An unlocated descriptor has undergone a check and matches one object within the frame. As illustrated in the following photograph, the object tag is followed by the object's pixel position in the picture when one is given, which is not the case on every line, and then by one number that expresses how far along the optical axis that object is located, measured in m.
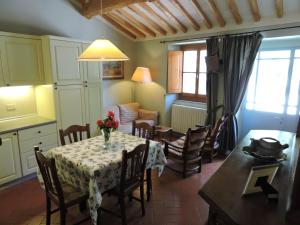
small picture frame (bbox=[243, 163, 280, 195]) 1.21
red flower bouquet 2.47
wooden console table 1.00
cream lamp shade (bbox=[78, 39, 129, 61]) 2.15
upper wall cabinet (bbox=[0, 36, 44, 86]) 3.10
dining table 1.99
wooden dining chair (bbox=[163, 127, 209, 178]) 3.19
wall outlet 3.49
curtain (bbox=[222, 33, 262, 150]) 3.64
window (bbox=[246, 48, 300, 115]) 3.84
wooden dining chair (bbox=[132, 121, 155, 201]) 2.78
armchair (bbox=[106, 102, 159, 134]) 5.02
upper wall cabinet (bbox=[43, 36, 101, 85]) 3.42
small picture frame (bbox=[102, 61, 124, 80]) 5.03
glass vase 2.52
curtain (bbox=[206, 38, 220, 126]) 4.00
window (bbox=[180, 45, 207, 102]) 4.79
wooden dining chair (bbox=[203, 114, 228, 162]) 3.63
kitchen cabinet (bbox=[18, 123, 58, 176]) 3.18
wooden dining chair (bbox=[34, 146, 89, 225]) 1.89
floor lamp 4.97
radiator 4.63
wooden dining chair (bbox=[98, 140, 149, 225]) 2.10
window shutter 4.89
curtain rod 3.35
